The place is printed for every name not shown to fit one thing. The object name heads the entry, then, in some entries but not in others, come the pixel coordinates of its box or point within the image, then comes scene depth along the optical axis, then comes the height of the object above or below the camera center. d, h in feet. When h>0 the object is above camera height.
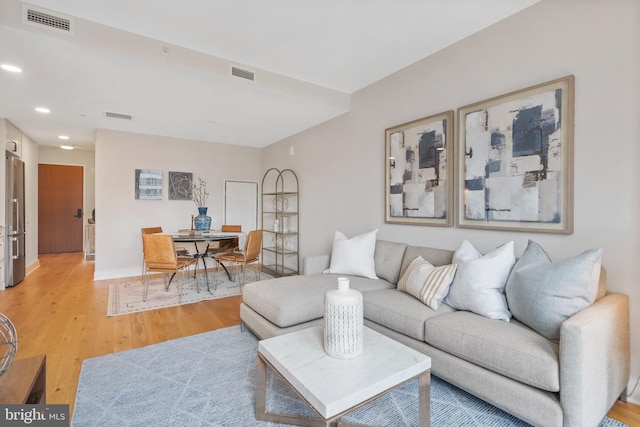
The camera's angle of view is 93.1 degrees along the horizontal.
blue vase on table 15.79 -0.61
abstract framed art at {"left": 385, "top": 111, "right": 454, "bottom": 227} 9.22 +1.32
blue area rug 5.49 -3.82
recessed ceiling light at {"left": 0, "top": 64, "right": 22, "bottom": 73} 8.91 +4.17
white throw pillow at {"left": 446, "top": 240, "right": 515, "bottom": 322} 6.40 -1.60
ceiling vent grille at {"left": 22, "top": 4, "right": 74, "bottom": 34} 7.07 +4.54
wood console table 3.67 -2.28
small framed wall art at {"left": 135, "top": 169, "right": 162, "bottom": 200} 17.21 +1.42
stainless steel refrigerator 14.42 -0.64
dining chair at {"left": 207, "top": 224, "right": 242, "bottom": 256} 16.74 -1.97
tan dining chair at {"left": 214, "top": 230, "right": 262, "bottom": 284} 14.38 -2.18
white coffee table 4.13 -2.47
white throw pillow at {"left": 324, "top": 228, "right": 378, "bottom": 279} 10.17 -1.58
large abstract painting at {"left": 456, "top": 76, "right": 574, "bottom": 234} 6.85 +1.30
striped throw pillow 7.14 -1.76
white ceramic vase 4.96 -1.89
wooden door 24.32 -0.01
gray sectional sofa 4.58 -2.53
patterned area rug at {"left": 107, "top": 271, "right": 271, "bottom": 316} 11.97 -3.80
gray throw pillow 5.23 -1.41
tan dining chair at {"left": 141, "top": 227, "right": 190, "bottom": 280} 15.23 -1.20
